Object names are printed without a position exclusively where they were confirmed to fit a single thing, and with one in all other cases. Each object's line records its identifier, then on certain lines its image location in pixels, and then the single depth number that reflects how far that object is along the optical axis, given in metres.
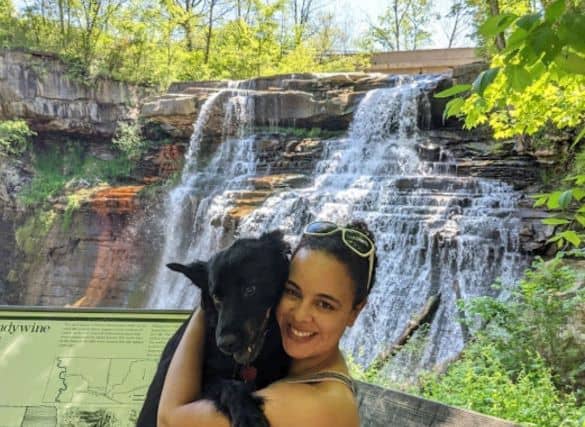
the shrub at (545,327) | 3.69
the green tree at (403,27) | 20.89
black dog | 1.01
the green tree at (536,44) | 1.06
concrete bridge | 18.55
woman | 0.96
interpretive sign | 1.58
